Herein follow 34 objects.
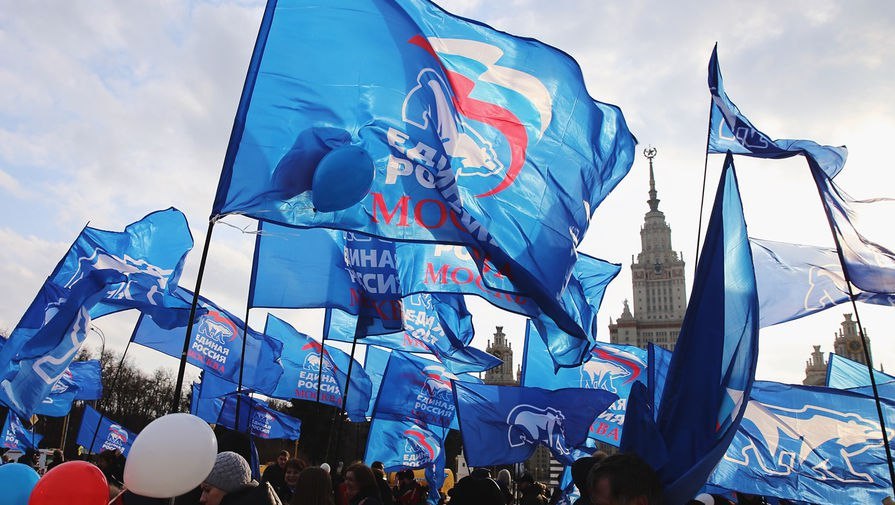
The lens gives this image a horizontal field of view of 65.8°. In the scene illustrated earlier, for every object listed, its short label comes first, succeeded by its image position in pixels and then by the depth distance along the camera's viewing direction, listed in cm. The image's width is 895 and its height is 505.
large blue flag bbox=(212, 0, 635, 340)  550
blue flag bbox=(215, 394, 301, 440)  1490
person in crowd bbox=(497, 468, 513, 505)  841
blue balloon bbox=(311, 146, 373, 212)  535
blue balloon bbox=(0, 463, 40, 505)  348
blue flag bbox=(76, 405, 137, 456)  1363
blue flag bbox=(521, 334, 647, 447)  1406
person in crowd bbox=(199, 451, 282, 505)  380
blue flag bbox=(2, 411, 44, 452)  1350
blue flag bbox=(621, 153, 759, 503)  350
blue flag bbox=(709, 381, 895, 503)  775
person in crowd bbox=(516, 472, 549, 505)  850
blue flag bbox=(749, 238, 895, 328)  873
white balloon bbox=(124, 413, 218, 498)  335
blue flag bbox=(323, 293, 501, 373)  1096
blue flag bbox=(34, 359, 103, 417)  1381
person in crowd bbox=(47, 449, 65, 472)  915
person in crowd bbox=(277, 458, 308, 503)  607
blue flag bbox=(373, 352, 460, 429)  1330
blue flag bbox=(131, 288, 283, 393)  1229
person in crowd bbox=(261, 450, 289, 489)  684
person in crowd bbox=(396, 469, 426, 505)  812
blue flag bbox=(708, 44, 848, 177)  593
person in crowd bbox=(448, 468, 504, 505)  399
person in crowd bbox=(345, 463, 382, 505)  461
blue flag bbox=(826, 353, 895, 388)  1229
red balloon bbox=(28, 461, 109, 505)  318
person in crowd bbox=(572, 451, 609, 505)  366
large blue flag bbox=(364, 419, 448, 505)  1339
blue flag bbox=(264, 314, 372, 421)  1459
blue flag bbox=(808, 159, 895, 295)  652
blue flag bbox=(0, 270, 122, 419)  780
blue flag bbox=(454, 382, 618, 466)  1069
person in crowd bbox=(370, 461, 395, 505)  601
